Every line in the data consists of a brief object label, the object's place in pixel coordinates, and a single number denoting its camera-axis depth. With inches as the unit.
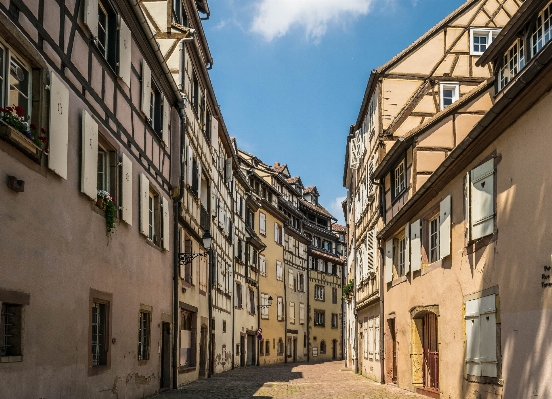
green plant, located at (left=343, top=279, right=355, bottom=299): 1287.8
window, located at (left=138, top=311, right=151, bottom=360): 606.2
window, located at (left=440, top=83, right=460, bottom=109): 876.0
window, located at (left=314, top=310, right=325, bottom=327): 2206.0
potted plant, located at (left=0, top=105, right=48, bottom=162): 309.4
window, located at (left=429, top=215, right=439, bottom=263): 626.5
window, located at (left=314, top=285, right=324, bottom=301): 2219.5
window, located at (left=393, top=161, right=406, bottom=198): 766.5
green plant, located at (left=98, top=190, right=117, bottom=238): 473.7
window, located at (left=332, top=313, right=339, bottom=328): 2322.1
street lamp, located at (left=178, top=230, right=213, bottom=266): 746.8
